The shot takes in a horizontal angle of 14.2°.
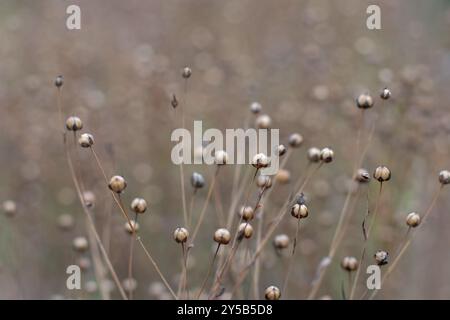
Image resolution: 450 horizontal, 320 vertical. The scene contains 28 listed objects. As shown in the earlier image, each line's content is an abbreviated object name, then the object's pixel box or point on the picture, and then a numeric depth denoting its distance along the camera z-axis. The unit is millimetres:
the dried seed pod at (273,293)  827
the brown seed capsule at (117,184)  821
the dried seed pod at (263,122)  896
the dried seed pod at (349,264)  863
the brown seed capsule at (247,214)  823
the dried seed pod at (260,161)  819
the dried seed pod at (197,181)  859
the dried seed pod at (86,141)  832
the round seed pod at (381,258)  817
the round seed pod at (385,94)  849
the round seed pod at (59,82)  871
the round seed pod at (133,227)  822
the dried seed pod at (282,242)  871
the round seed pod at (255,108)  898
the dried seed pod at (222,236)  818
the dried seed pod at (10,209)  922
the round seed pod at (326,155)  847
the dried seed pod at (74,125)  849
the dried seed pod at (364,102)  869
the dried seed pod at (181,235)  819
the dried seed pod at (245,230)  825
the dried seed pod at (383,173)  825
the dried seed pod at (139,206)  828
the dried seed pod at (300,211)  813
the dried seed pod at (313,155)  887
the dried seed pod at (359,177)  882
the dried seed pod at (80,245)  893
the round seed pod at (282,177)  897
